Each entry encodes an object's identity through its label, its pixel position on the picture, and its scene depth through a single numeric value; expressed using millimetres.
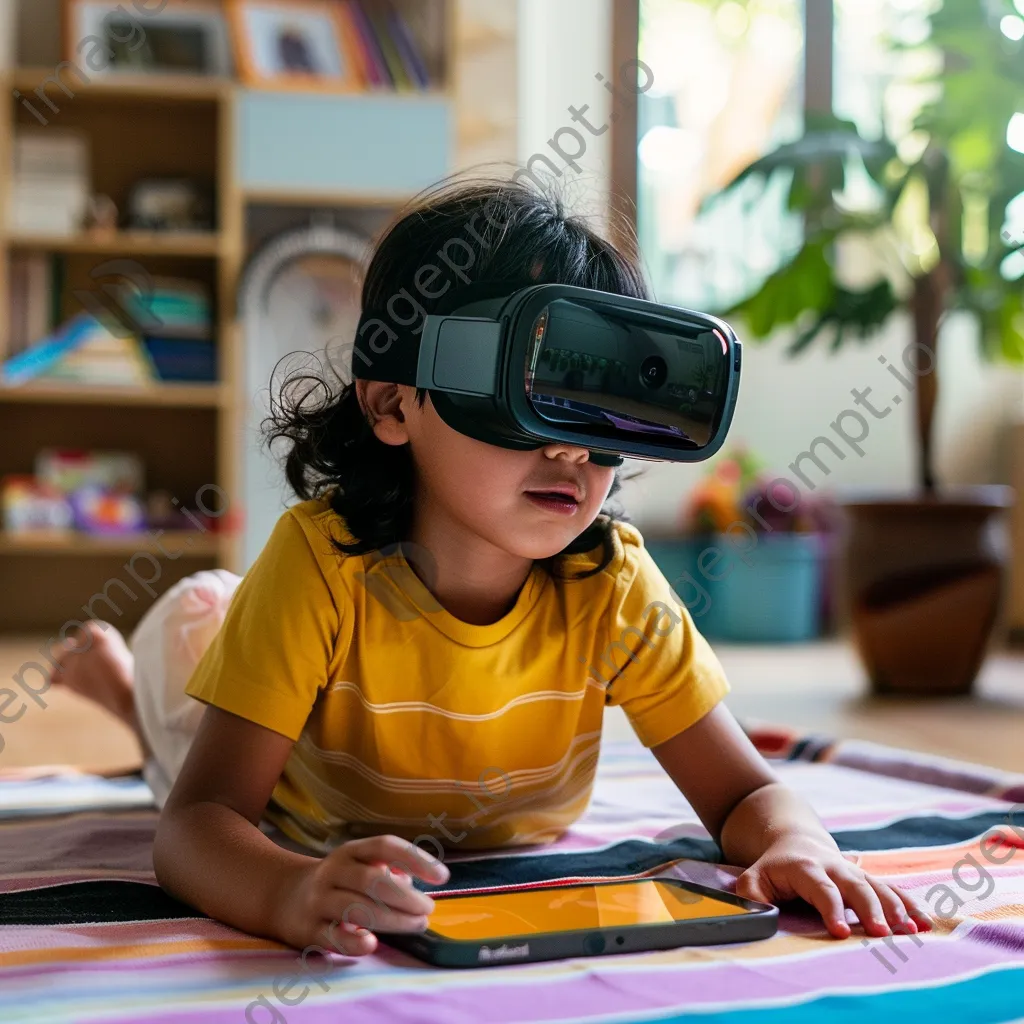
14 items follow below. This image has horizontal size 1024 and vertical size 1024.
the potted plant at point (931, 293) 2217
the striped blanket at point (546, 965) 602
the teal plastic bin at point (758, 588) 3045
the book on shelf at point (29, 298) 2908
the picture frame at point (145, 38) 2889
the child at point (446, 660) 773
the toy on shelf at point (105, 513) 2850
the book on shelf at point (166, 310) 2893
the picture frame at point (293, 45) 2881
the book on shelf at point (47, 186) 2871
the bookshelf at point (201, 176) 2822
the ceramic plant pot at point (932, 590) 2215
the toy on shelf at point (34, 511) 2822
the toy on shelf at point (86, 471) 2902
